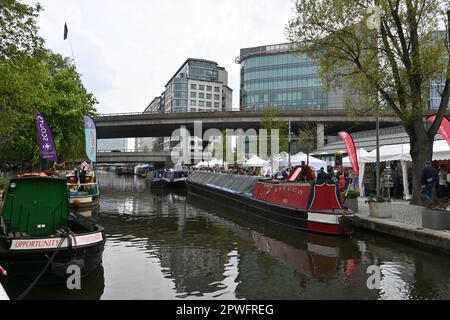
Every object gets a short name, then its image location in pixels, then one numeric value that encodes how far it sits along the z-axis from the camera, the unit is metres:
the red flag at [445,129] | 16.42
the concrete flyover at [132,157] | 72.59
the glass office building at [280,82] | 92.94
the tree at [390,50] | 15.47
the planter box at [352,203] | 15.58
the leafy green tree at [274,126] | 47.41
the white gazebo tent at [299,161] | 25.42
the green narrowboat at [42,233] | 7.48
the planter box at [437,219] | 10.95
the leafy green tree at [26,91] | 16.33
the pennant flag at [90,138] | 22.17
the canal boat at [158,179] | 43.81
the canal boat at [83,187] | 19.94
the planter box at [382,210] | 13.90
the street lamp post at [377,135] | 16.19
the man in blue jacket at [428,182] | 12.82
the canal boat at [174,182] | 42.86
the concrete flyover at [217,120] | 54.84
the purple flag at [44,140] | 20.55
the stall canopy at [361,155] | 21.92
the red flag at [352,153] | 20.02
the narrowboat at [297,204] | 13.12
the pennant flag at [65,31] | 28.72
